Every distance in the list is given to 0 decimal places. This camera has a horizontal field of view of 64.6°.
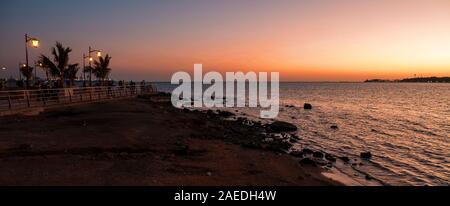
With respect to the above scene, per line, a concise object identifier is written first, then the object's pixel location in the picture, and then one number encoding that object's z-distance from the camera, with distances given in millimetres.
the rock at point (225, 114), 43175
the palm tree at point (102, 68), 50562
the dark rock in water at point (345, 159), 20266
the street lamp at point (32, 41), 28000
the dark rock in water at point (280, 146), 20756
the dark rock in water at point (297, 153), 19981
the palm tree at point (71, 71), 38362
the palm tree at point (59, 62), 34125
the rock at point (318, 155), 20719
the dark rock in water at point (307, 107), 62562
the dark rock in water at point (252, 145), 20244
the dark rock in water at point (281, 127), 31580
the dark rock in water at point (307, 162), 17666
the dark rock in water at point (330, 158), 19934
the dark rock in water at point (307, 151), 21594
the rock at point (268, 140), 23792
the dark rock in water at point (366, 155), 21734
